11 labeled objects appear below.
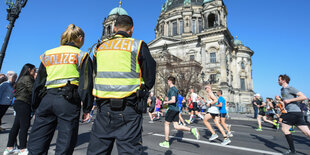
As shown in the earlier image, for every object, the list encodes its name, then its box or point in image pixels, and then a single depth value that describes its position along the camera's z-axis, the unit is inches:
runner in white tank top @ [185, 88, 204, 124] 478.1
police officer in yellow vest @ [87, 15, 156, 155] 72.1
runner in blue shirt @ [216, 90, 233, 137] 257.4
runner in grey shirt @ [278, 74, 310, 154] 173.3
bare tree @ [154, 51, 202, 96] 1071.4
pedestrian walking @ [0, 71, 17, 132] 199.8
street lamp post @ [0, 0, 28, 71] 290.2
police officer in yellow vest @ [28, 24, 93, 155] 85.2
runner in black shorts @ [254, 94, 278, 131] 357.9
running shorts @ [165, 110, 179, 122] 206.9
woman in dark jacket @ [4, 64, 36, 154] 146.5
